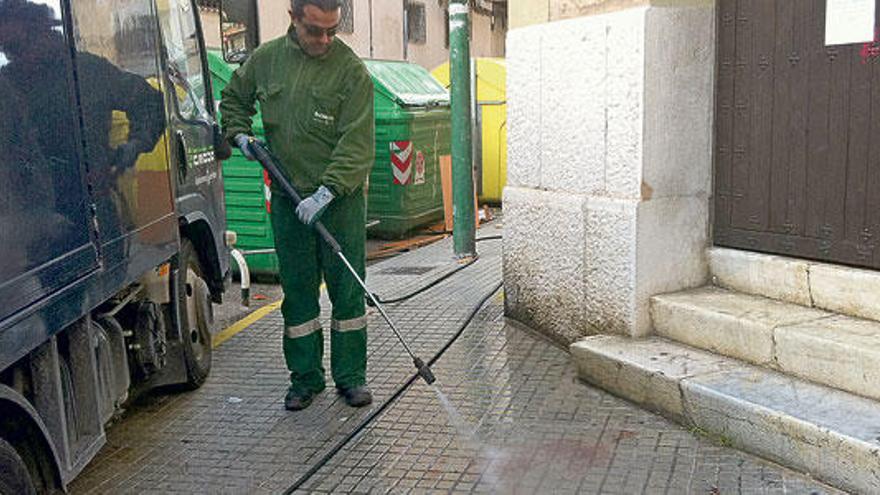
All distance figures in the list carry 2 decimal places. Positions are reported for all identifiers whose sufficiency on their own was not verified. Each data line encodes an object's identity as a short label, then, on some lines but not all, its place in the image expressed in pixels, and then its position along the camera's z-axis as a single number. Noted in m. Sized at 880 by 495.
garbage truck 2.97
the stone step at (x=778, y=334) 4.09
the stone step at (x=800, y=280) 4.42
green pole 8.69
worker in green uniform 4.73
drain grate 8.55
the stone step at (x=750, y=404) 3.72
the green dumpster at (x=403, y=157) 10.63
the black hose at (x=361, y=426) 4.06
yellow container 13.18
